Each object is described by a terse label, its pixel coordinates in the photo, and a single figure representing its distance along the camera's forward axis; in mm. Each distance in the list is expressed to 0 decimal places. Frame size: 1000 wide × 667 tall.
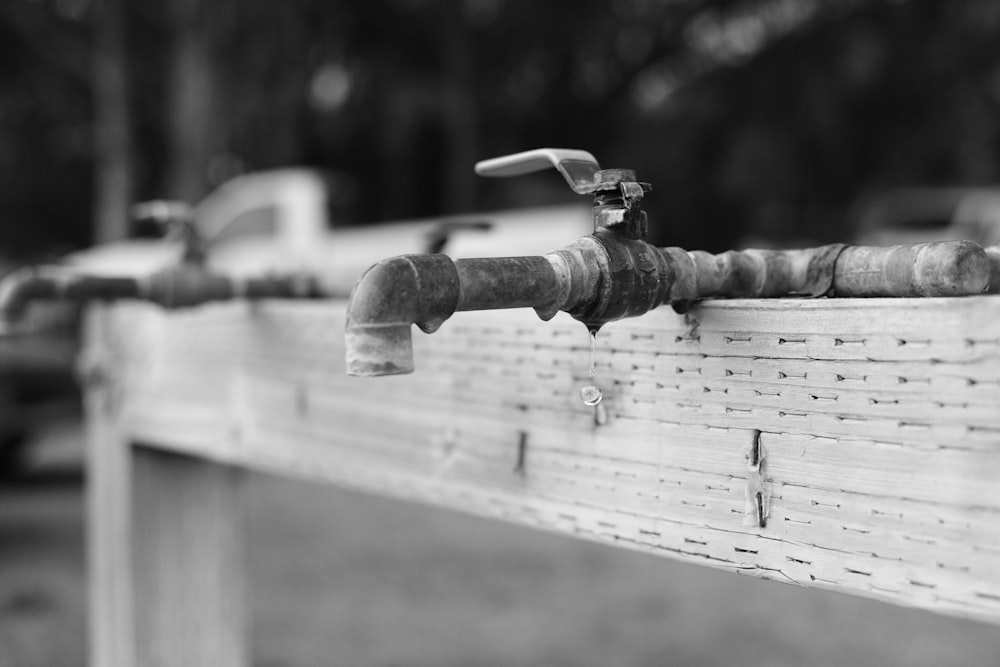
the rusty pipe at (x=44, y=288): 1403
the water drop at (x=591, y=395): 1159
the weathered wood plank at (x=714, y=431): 1029
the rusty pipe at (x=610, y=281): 1009
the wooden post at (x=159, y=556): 1923
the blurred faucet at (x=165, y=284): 1413
